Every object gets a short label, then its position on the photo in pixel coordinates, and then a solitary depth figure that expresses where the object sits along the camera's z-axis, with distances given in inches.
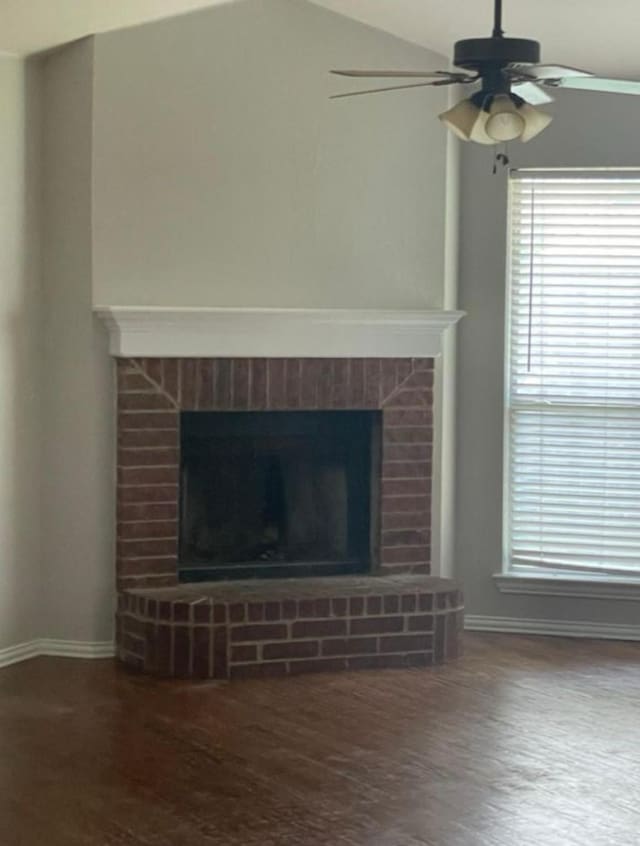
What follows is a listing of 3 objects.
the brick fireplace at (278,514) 210.5
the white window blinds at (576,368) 235.3
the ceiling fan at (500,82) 150.4
